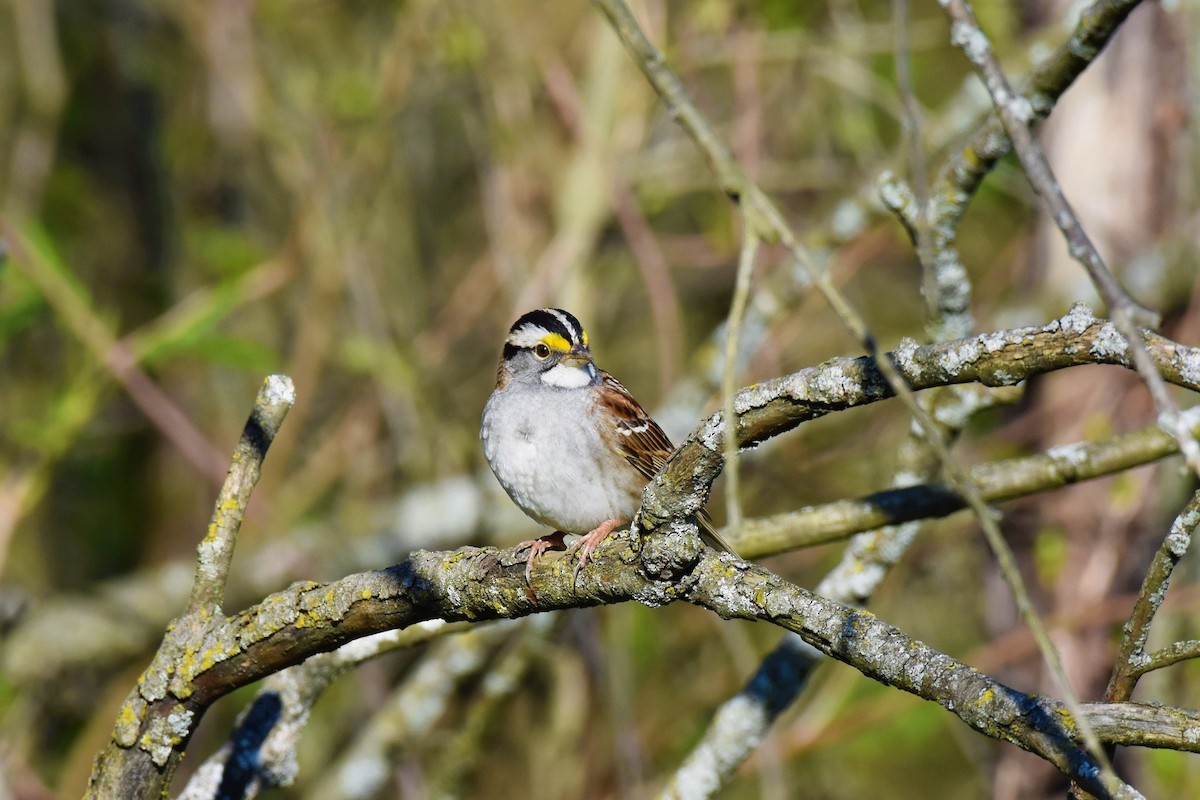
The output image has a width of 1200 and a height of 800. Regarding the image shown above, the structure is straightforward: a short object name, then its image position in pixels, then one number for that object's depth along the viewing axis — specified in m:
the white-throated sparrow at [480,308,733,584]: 7.71
